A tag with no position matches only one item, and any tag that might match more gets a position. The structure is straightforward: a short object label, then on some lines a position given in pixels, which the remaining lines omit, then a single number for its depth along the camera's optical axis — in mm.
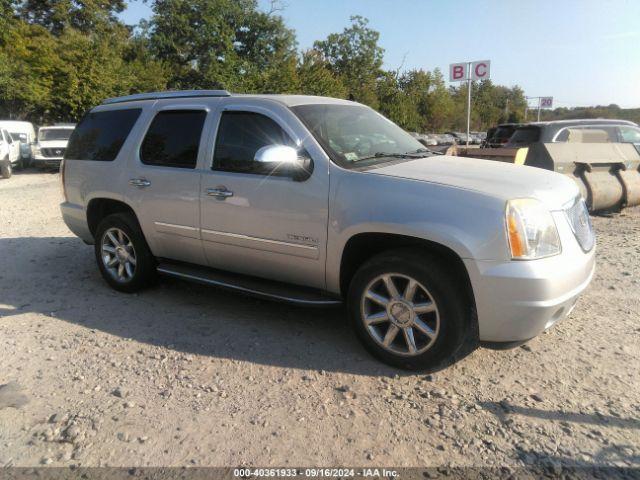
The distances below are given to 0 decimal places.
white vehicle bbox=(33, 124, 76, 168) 18984
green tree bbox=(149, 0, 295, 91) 35406
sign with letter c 12977
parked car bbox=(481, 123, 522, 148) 15959
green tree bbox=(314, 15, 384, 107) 46919
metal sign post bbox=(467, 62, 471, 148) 13088
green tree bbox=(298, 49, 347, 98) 27141
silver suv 3074
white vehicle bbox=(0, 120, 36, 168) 20328
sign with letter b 13342
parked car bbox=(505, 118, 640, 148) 10531
